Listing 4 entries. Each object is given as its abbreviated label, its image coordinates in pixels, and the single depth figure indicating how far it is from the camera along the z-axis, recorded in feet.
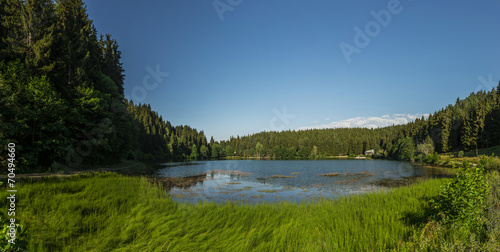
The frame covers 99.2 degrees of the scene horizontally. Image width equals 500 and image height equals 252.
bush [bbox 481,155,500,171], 118.52
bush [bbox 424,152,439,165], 203.86
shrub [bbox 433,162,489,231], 19.45
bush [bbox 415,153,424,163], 242.88
